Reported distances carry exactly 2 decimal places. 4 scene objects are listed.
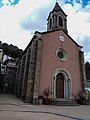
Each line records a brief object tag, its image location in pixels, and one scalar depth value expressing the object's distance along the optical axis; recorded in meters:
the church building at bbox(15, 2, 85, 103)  14.15
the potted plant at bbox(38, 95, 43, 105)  13.02
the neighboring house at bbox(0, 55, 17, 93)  27.29
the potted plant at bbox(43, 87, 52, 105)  13.07
